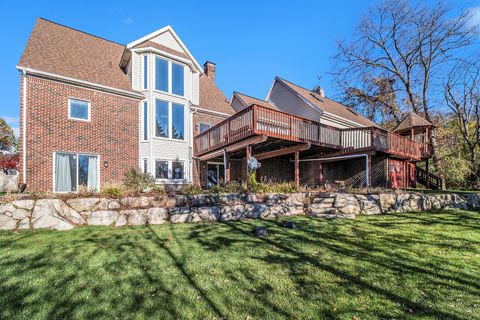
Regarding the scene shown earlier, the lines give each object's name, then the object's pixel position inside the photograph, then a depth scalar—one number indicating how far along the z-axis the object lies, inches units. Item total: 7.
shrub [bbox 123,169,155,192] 368.2
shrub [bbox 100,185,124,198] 290.8
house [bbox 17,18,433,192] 386.6
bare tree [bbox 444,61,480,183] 732.2
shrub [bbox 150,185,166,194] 336.2
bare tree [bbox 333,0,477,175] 743.7
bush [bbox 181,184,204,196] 342.5
